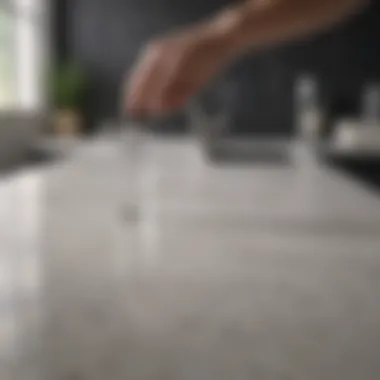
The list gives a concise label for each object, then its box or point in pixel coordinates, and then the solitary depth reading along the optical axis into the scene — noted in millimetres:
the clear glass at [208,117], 2312
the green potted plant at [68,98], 3145
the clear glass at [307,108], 3281
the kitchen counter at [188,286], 358
